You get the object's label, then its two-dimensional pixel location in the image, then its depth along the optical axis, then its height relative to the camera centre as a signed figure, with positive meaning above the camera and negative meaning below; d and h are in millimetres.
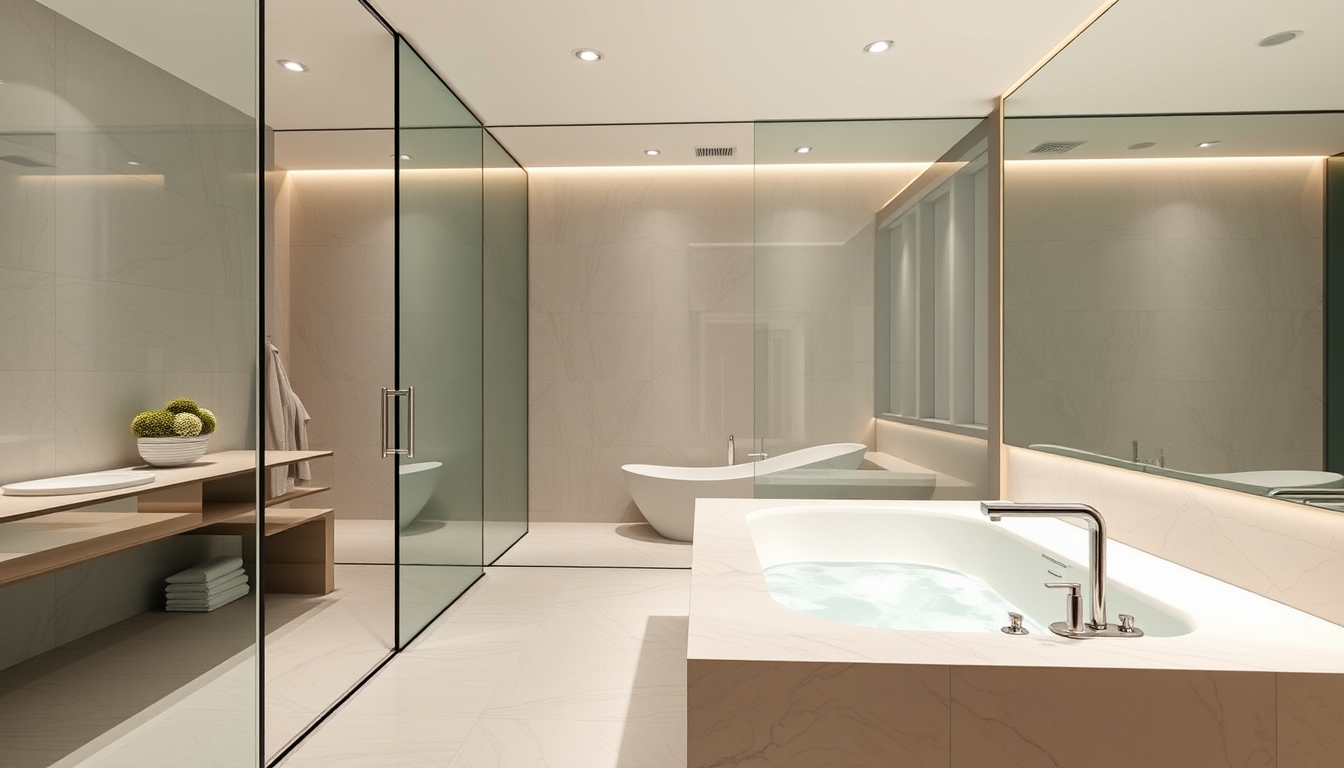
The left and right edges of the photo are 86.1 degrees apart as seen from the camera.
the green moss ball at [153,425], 1519 -90
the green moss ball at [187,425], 1627 -96
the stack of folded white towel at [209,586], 1625 -484
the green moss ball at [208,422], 1728 -94
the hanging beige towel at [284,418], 3846 -193
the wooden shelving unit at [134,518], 1264 -283
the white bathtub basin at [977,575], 1475 -576
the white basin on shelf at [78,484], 1240 -191
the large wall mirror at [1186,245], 1801 +434
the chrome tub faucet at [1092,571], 1694 -472
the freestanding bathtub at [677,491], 4922 -749
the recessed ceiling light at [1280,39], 1818 +889
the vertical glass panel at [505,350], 4492 +219
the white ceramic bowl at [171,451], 1526 -149
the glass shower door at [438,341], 3205 +209
